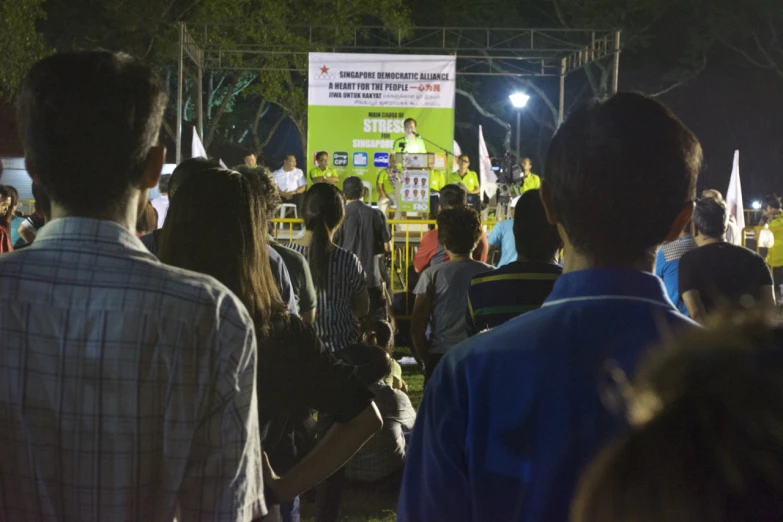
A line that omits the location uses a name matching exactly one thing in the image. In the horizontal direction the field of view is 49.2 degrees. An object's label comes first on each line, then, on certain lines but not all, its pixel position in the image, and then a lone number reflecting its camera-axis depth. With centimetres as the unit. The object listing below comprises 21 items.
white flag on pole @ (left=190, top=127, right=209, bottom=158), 1344
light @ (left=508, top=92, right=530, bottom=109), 2217
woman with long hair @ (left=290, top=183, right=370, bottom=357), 524
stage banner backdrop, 1561
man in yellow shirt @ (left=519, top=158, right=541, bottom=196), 1838
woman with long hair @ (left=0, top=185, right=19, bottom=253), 681
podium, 1316
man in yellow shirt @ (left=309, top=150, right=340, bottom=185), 1527
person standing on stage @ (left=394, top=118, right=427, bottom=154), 1532
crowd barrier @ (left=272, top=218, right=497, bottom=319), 1260
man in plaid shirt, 167
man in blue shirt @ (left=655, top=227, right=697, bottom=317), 588
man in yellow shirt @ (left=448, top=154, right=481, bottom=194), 1689
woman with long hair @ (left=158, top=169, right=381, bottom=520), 238
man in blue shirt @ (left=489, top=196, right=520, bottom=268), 743
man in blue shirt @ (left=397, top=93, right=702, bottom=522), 142
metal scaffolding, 1636
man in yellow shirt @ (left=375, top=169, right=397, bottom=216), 1533
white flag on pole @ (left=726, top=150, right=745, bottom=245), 1268
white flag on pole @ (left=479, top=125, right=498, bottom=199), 1866
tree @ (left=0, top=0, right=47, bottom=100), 2356
